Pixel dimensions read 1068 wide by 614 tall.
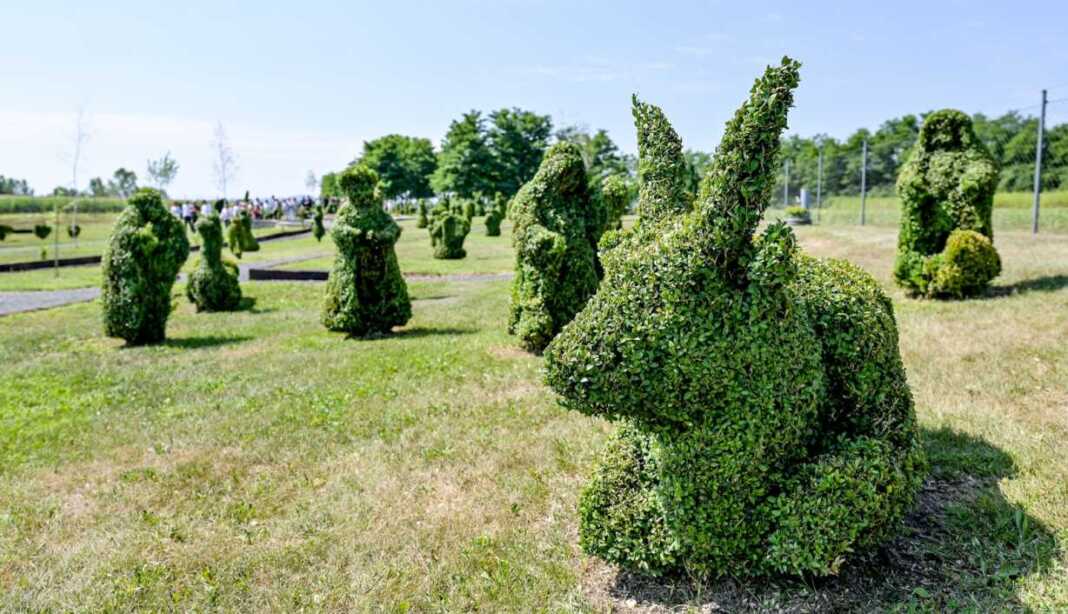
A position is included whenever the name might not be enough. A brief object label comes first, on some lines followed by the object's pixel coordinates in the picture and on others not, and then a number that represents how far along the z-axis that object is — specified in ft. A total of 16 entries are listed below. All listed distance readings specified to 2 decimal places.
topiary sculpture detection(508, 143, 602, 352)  35.01
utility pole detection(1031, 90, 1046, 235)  57.35
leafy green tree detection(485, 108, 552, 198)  222.89
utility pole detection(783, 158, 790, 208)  119.75
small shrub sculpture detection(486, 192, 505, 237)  130.00
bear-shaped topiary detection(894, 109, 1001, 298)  38.40
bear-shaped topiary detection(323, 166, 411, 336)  40.11
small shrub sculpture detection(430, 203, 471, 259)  91.50
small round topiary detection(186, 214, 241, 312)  55.36
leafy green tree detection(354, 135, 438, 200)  265.34
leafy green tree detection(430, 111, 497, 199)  218.59
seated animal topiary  12.62
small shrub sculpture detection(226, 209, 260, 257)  105.19
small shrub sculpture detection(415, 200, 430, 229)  155.43
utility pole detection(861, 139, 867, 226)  85.52
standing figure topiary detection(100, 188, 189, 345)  39.96
